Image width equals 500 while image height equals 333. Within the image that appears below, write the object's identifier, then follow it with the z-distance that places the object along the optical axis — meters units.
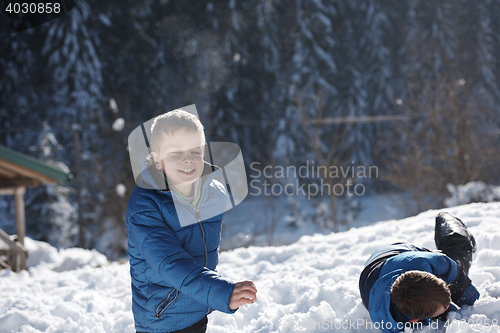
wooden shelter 7.72
